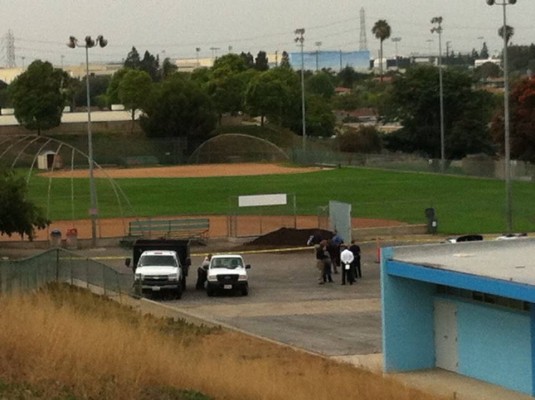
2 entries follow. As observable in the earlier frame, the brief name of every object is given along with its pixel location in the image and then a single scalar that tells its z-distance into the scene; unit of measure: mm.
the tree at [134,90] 157625
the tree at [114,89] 178750
